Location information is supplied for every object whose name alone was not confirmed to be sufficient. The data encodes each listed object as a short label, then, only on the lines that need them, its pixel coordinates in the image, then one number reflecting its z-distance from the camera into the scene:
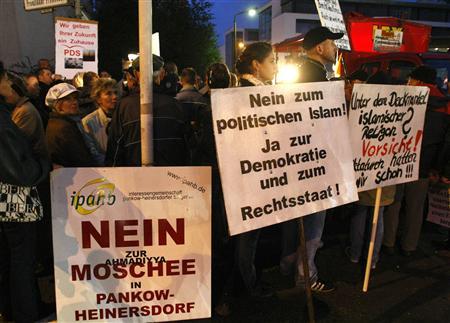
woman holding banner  3.39
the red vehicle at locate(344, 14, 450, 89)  7.99
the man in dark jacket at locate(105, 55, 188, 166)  3.15
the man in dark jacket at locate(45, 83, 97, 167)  3.53
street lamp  31.36
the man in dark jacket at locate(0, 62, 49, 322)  2.70
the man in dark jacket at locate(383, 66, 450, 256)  4.41
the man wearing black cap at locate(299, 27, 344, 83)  3.51
